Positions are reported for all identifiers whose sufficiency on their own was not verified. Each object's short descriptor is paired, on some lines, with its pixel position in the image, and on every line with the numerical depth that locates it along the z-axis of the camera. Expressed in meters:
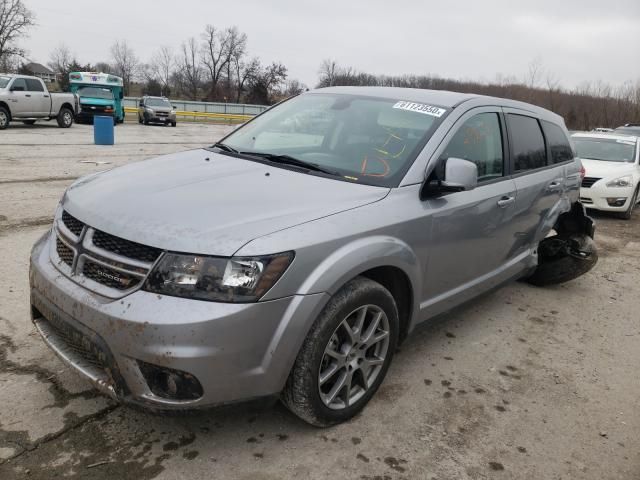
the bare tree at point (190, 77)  71.97
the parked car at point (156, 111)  27.53
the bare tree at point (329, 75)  57.09
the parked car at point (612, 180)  9.21
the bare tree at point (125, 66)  77.81
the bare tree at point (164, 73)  79.34
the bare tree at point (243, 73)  71.64
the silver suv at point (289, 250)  2.13
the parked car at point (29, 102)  17.25
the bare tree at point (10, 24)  51.62
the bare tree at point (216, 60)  80.25
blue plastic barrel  14.91
